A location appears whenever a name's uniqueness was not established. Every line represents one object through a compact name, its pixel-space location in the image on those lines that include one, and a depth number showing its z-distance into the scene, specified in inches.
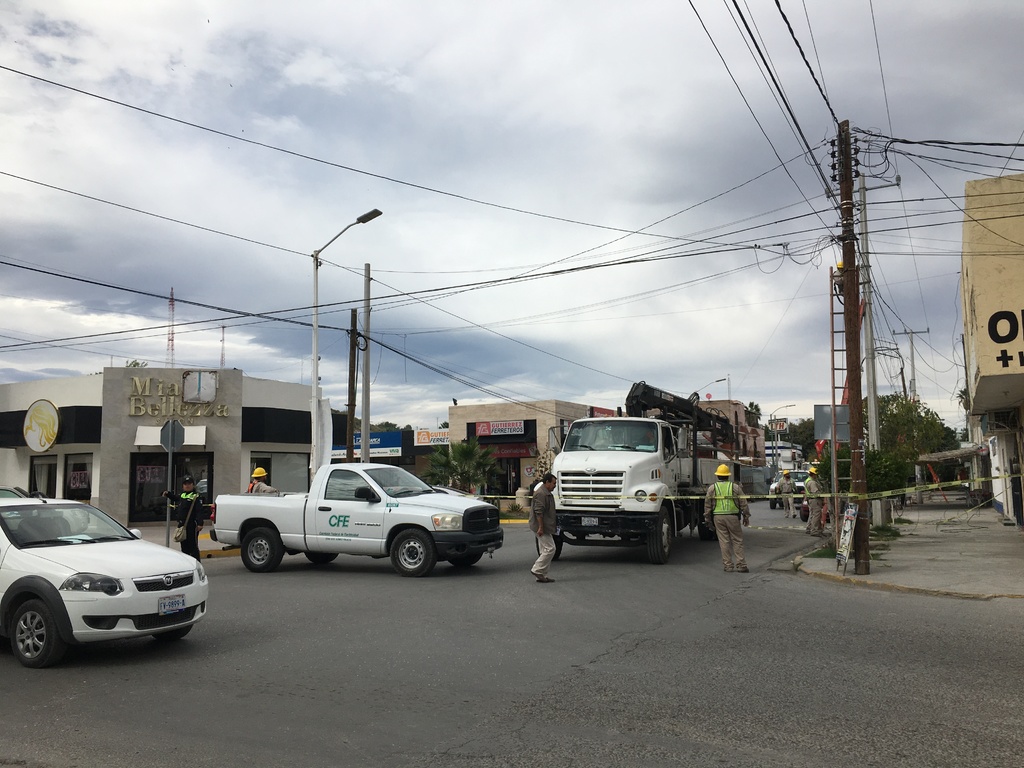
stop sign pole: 690.8
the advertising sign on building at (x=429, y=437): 1959.9
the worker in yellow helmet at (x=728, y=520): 573.0
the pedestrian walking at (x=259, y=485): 623.5
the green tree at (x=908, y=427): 1900.8
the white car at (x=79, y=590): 291.4
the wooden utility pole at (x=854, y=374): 531.5
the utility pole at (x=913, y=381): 2487.7
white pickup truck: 533.0
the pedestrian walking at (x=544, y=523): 502.9
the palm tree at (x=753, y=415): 3405.0
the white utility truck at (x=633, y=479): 593.9
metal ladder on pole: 751.7
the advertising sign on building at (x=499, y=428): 1859.0
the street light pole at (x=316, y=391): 902.4
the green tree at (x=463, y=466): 1200.8
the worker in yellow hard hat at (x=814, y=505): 876.0
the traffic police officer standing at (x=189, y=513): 607.2
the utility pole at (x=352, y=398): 956.6
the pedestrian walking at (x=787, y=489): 1174.2
